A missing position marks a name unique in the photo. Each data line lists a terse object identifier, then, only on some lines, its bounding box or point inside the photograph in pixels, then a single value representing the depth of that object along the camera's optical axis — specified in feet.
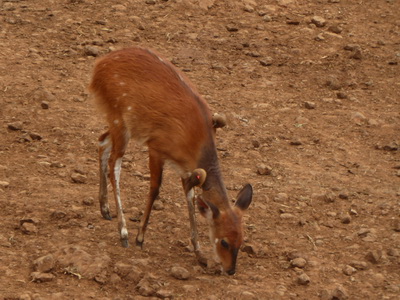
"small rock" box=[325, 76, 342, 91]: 82.26
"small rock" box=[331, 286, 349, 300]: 50.67
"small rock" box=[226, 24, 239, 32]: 90.02
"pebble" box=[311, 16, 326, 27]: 92.32
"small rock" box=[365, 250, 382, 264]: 55.31
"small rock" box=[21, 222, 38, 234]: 54.60
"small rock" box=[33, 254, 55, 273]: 49.67
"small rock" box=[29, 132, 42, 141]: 68.33
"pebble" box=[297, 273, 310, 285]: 52.39
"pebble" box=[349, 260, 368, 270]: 54.70
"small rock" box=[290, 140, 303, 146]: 72.43
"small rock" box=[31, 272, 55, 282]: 48.73
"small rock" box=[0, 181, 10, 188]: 60.39
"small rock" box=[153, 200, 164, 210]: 60.90
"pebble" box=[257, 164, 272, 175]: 67.11
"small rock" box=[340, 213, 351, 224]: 60.54
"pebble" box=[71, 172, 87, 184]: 62.90
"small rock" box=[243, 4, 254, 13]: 93.35
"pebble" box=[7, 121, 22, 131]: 69.31
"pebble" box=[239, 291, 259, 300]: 49.65
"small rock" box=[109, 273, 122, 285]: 49.85
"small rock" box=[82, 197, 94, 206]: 59.81
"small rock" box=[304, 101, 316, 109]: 78.59
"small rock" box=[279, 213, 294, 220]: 60.64
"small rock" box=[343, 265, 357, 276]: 54.03
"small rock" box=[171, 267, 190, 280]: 51.42
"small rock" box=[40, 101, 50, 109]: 72.90
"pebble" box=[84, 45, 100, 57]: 82.28
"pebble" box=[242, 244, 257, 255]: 55.91
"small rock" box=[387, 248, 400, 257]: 55.98
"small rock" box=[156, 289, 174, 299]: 49.03
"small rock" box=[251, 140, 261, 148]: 71.41
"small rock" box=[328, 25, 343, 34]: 91.25
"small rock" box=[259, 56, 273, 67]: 85.30
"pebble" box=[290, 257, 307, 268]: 54.54
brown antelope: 52.31
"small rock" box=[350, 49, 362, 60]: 86.96
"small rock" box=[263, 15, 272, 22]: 92.22
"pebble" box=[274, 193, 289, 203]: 63.00
